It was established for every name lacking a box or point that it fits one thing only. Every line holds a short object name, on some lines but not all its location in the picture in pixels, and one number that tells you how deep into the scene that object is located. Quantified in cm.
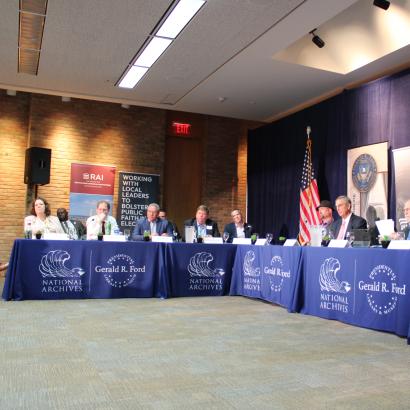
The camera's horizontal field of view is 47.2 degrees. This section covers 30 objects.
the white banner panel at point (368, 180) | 671
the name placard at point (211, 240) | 586
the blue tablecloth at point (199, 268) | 563
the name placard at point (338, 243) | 429
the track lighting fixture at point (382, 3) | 576
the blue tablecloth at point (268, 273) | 477
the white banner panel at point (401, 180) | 626
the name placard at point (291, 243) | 504
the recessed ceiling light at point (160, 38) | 519
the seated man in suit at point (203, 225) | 629
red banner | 901
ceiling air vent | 528
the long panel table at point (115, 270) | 503
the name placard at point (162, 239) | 563
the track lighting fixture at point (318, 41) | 654
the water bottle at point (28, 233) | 522
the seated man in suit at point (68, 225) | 604
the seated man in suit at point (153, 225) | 614
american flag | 772
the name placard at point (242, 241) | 582
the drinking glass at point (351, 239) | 428
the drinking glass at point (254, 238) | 568
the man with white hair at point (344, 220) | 515
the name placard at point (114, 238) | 535
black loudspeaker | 805
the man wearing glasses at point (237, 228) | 649
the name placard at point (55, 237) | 514
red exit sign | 1005
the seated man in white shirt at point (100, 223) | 579
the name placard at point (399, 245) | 363
